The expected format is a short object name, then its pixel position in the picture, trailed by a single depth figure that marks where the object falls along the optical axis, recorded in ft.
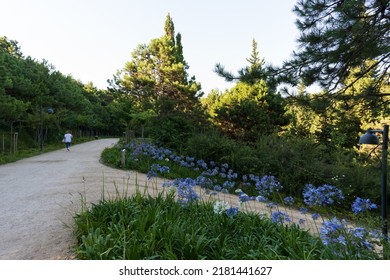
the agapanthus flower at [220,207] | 10.54
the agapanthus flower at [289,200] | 11.98
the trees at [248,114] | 51.96
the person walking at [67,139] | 61.88
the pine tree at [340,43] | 15.80
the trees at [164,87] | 45.37
